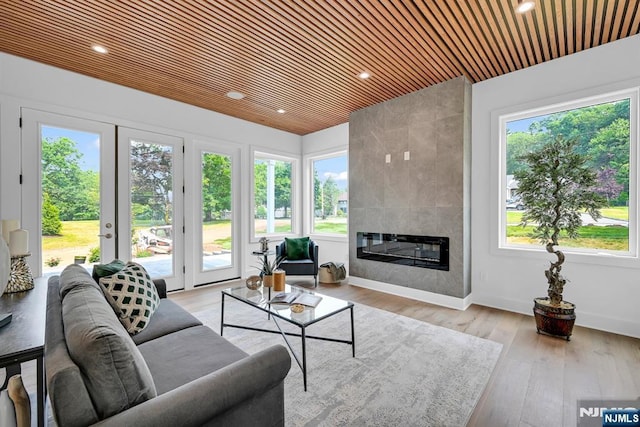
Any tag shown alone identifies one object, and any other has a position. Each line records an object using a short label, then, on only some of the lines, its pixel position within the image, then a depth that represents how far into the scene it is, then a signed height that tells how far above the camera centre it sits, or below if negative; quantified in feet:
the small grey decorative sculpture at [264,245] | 15.17 -1.72
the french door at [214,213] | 14.83 -0.01
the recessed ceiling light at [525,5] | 7.56 +5.55
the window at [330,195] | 18.10 +1.19
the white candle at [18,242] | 6.35 -0.64
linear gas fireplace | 12.48 -1.76
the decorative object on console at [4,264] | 4.30 -0.79
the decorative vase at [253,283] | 9.27 -2.28
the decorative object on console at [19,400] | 3.44 -2.29
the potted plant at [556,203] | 8.81 +0.30
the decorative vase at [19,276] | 6.22 -1.41
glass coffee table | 6.84 -2.55
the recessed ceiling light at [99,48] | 9.29 +5.42
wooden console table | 3.83 -1.80
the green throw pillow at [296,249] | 15.99 -2.04
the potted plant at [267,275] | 9.23 -2.03
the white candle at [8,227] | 6.48 -0.32
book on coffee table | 8.02 -2.49
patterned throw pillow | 6.20 -1.92
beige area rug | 5.72 -3.97
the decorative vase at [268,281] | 9.21 -2.19
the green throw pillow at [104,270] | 6.87 -1.41
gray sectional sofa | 2.90 -2.08
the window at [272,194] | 18.43 +1.22
